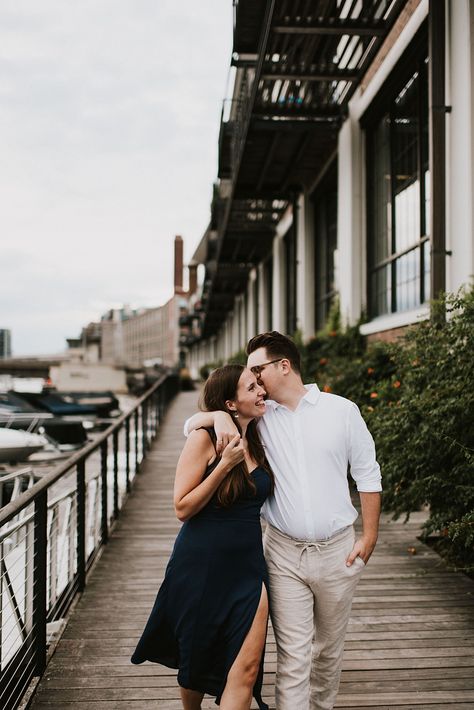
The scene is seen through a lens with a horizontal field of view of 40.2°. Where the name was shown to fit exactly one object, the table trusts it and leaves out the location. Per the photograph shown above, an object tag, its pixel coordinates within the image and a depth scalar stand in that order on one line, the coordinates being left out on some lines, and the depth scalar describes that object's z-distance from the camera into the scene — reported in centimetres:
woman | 250
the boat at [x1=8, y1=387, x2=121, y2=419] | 2391
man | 263
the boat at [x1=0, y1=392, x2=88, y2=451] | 1741
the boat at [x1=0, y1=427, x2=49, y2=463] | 1443
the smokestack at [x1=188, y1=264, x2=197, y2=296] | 7962
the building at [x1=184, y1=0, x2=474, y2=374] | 682
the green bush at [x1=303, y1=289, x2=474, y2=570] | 448
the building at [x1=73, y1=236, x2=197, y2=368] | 8416
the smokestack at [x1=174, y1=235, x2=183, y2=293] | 9731
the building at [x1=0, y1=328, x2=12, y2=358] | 18412
